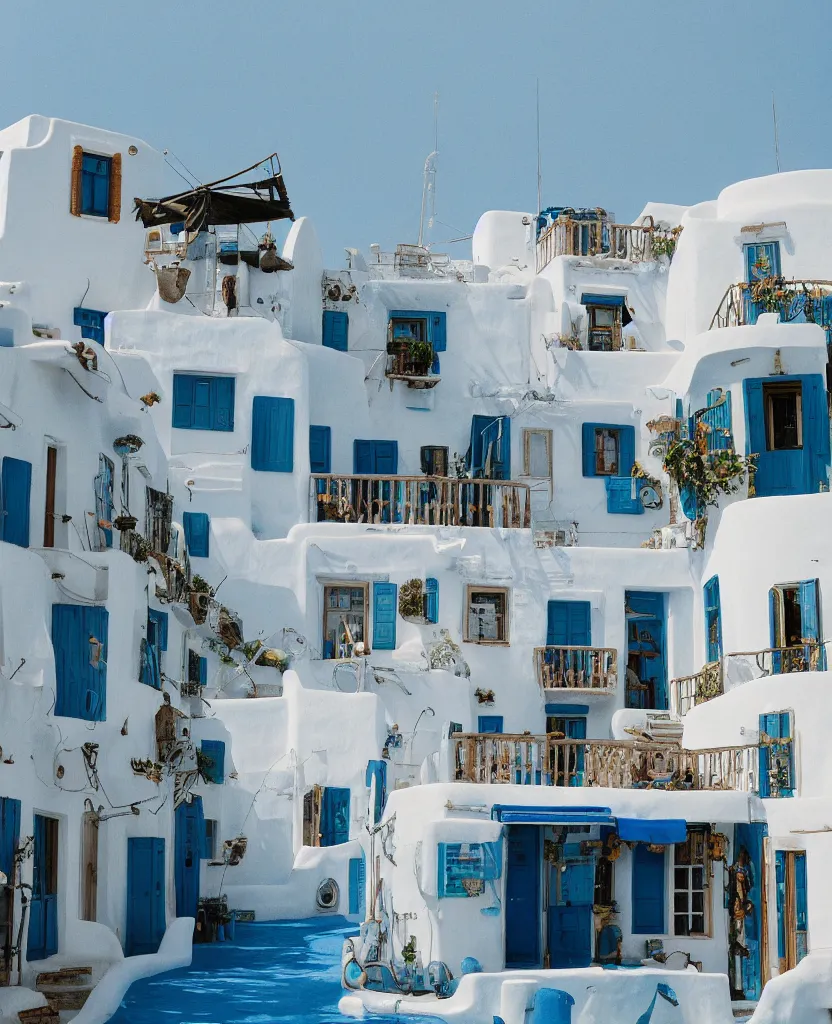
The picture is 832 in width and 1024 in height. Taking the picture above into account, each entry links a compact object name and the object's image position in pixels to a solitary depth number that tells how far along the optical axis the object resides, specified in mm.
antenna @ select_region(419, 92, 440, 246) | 54906
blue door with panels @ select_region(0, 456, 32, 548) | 27797
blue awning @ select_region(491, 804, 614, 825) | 28922
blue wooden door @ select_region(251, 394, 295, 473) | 43031
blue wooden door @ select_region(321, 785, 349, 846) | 37125
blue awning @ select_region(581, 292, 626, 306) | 48281
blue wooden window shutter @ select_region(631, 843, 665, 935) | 30484
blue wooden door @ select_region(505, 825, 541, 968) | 29766
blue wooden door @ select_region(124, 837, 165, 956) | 30344
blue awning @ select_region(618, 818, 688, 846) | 29609
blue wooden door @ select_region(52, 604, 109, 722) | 28031
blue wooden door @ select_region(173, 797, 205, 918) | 33812
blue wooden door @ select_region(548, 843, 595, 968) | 29812
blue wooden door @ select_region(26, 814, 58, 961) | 26562
